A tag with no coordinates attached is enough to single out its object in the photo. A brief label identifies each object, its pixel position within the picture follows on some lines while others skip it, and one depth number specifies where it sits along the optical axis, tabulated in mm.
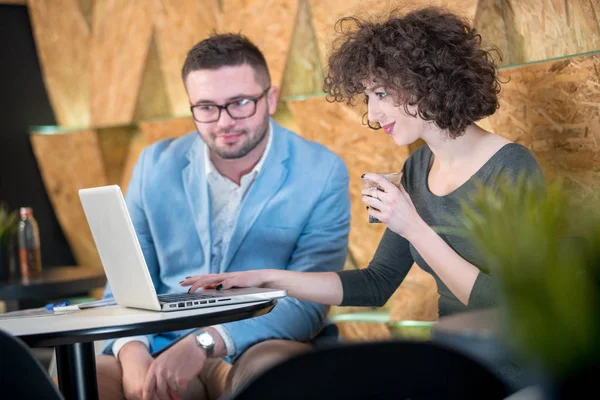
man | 2795
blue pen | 2078
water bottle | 3684
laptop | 1770
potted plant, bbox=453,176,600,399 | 814
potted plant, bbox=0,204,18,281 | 3664
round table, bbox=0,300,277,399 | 1602
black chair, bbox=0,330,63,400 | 1277
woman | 2010
